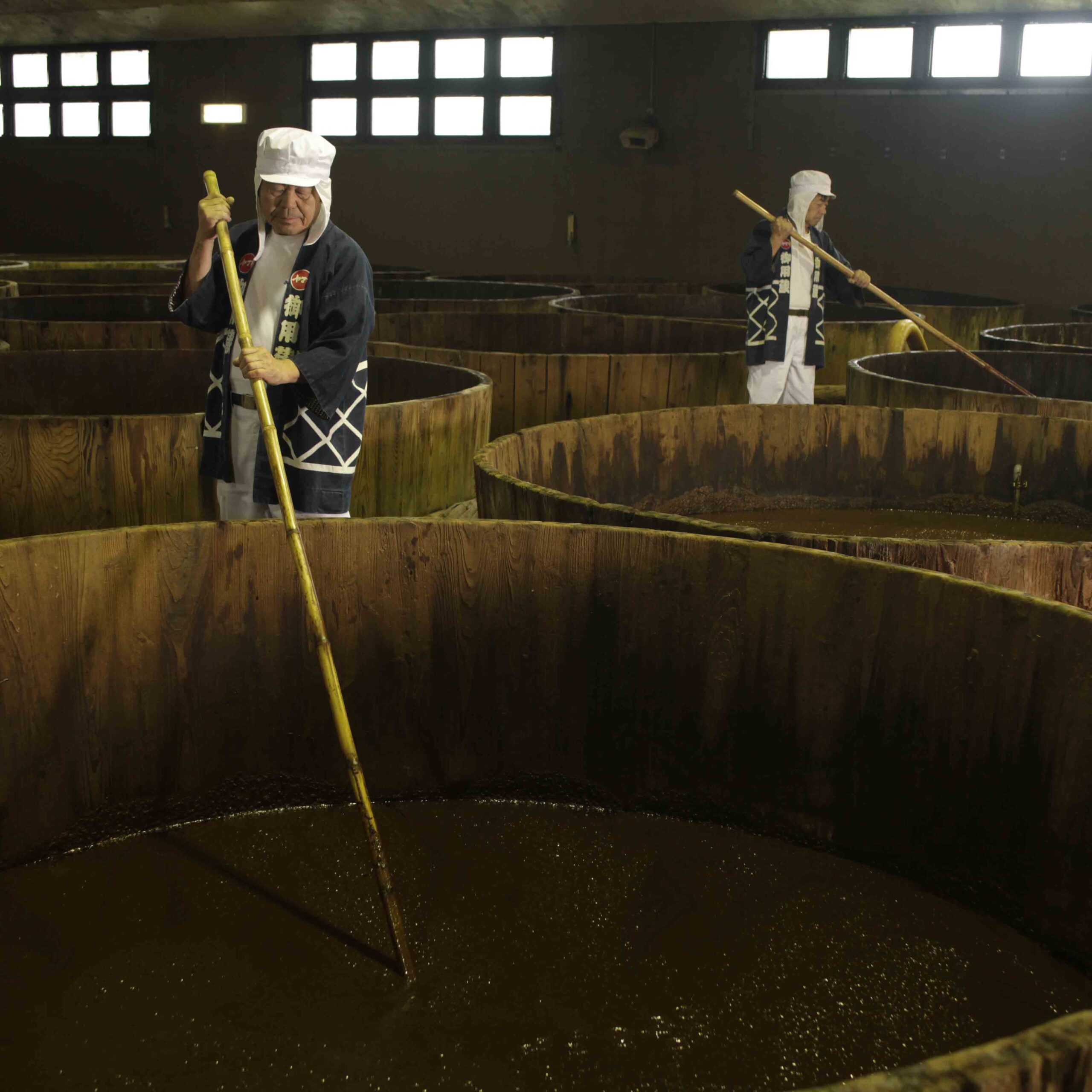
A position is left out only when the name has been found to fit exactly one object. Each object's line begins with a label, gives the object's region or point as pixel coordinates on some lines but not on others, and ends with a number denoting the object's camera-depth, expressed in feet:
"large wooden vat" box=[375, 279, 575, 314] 27.37
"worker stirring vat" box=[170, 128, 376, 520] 9.68
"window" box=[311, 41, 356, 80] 45.98
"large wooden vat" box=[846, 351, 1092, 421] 19.20
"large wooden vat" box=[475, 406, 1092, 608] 13.64
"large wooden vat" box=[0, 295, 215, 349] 19.17
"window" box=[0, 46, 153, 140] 51.29
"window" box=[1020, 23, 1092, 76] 35.24
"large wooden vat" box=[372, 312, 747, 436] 16.79
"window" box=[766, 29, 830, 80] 39.01
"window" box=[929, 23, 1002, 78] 36.40
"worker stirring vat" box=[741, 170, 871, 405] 19.71
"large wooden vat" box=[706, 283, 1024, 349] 27.45
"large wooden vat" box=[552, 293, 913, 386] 23.52
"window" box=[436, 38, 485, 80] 43.91
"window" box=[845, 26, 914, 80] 37.60
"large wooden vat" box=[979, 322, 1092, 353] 24.71
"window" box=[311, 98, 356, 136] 46.68
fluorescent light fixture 48.03
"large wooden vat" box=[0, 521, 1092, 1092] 7.25
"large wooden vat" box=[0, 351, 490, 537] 10.74
